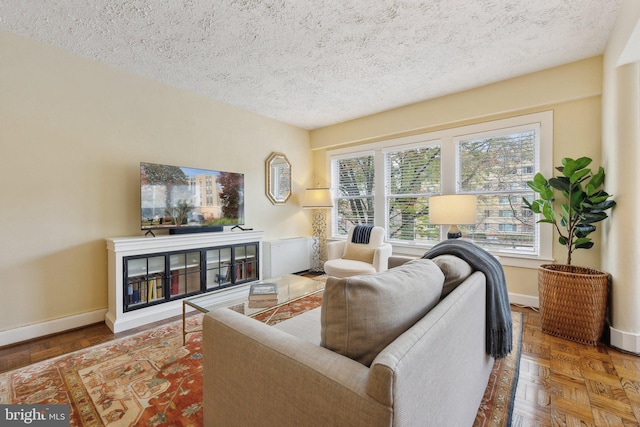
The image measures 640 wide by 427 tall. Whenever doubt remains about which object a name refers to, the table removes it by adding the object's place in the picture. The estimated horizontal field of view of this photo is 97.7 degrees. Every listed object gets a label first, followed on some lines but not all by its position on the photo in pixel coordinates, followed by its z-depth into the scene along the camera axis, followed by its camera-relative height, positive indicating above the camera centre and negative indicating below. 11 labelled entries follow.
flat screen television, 2.86 +0.15
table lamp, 2.88 +0.00
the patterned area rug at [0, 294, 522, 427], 1.48 -1.07
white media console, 2.56 -0.63
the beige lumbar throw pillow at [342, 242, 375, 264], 3.56 -0.54
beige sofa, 0.69 -0.46
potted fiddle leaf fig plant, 2.23 -0.53
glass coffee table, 1.97 -0.67
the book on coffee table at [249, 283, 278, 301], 2.07 -0.61
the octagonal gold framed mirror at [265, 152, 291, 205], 4.29 +0.52
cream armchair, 3.25 -0.57
